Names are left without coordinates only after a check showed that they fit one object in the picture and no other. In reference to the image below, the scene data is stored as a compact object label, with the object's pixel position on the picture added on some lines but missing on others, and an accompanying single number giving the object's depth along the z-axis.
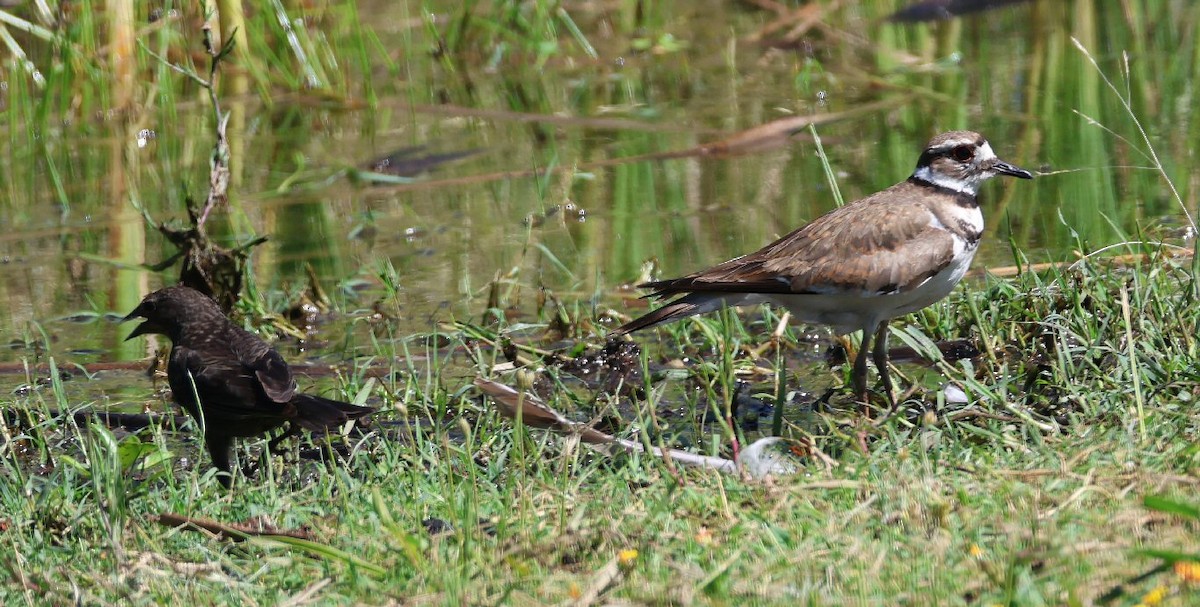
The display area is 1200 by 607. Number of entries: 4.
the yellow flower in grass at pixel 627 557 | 7.32
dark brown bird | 10.54
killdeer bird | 11.20
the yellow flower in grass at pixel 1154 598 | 6.28
